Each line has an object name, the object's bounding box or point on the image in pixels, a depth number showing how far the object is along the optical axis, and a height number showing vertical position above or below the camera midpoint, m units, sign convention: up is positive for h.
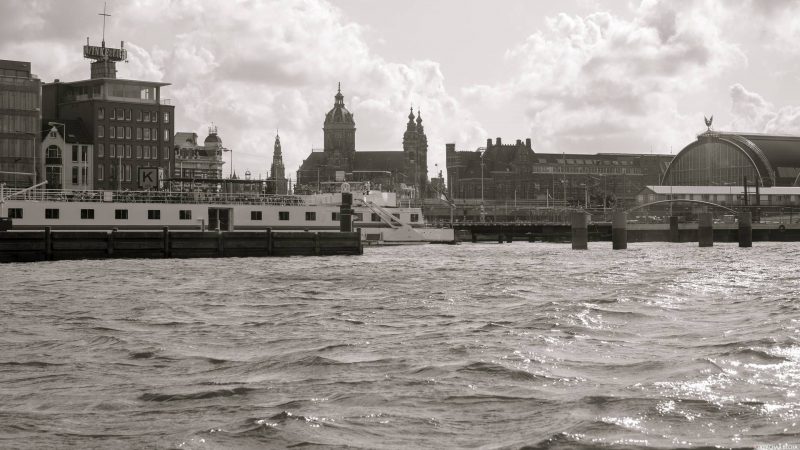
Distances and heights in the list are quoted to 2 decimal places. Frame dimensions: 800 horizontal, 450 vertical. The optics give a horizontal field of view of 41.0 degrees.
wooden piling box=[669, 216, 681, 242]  124.51 -1.70
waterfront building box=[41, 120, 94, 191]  137.25 +7.93
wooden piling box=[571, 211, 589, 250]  99.56 -1.61
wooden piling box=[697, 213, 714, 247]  105.19 -1.34
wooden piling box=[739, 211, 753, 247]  105.12 -1.25
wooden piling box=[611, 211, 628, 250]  97.81 -1.50
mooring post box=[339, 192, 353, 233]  79.81 +0.21
